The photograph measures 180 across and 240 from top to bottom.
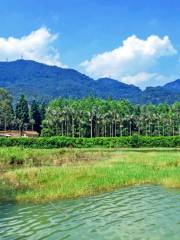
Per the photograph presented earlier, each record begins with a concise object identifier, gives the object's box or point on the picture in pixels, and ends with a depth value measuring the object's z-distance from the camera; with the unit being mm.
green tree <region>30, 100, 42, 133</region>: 144000
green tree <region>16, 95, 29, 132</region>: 140375
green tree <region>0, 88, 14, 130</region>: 139500
